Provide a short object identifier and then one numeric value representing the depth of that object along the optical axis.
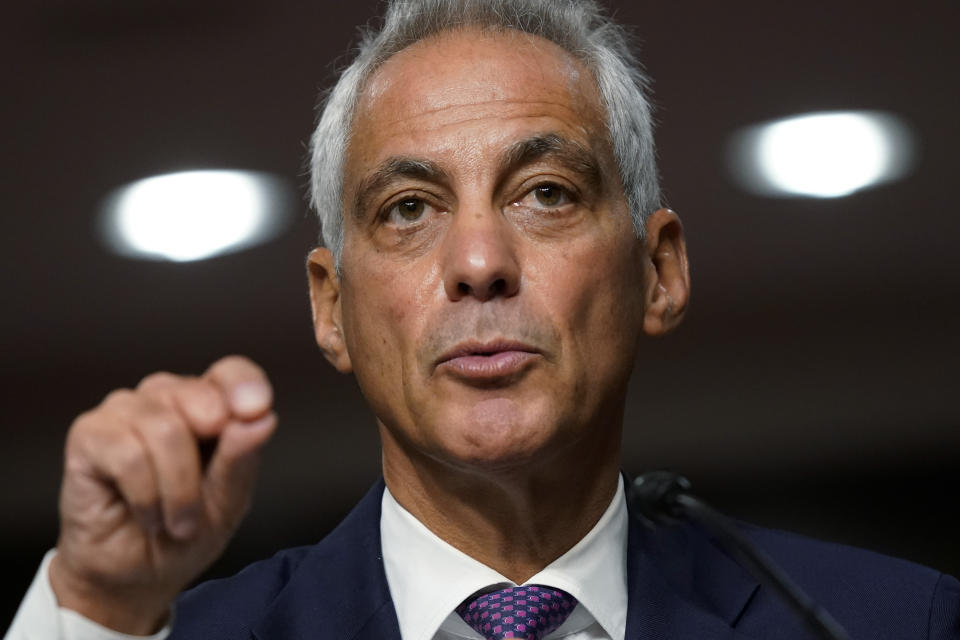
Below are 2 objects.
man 2.40
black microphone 2.28
